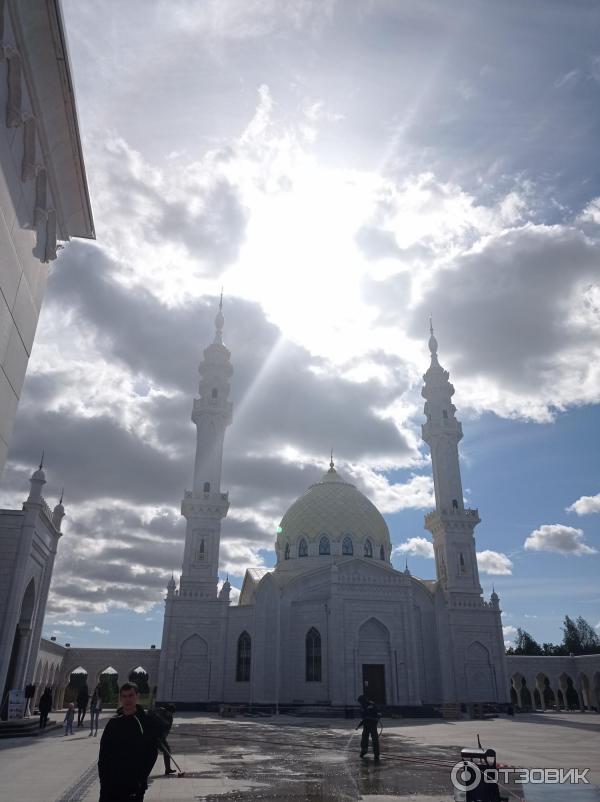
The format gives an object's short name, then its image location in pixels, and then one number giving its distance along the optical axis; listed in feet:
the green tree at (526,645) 264.31
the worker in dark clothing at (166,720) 34.24
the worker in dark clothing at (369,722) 44.42
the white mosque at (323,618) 123.85
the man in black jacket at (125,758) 14.01
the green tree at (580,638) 244.89
